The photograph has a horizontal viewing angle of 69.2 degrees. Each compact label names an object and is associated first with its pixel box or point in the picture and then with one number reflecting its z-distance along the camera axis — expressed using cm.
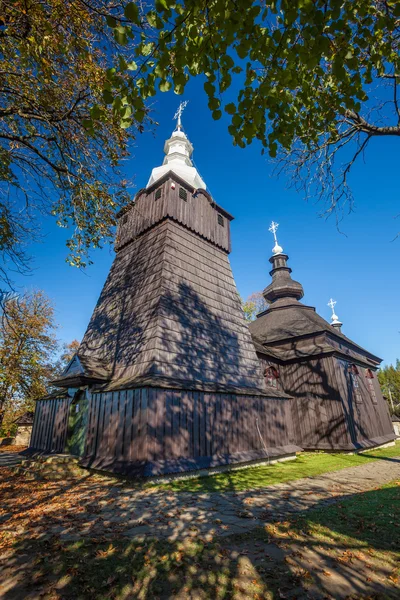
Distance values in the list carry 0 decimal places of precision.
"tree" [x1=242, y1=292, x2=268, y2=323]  3491
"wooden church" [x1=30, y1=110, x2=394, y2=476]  890
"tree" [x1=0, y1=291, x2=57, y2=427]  2219
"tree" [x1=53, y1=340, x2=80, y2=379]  3692
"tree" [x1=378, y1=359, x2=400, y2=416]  6112
